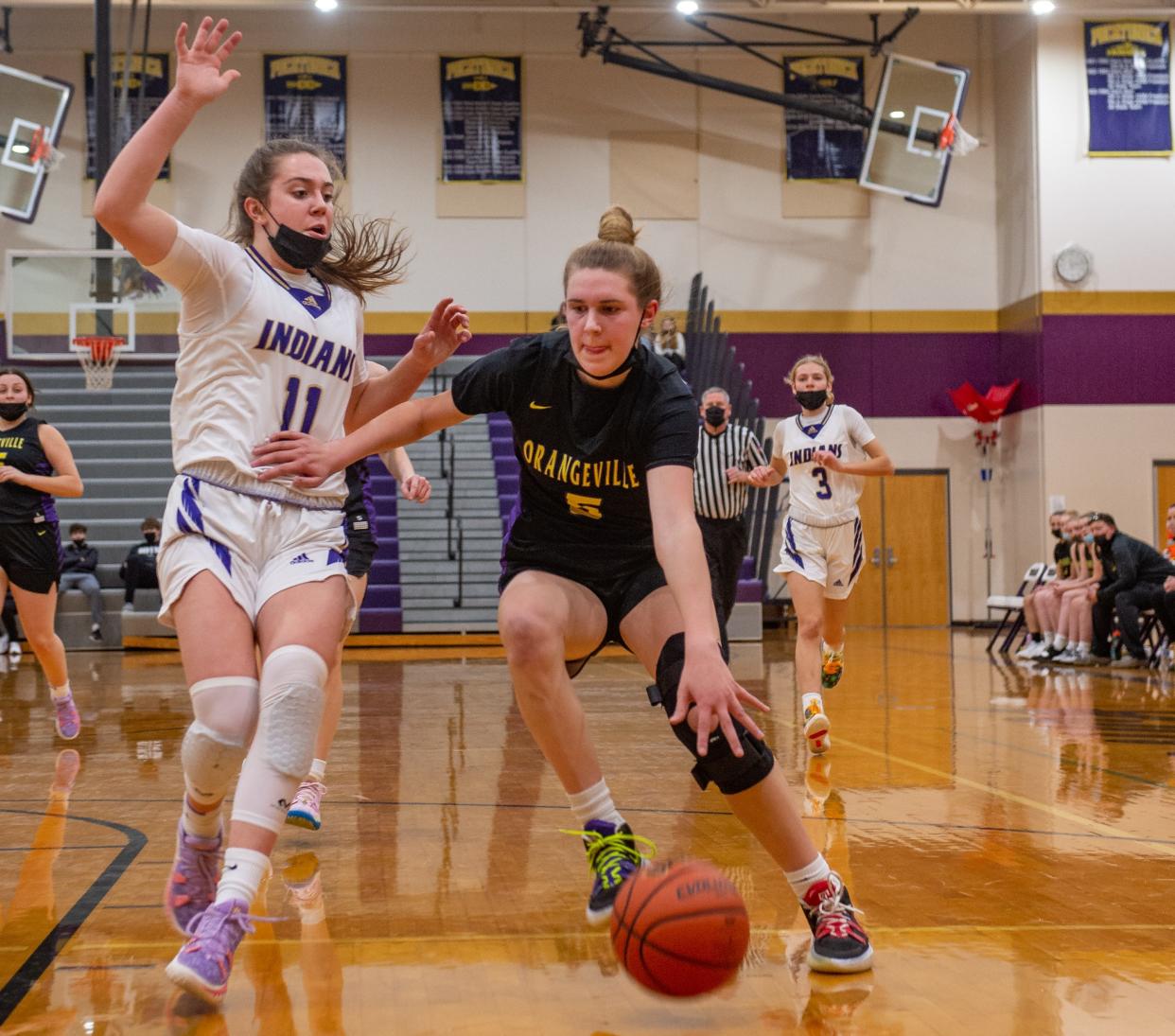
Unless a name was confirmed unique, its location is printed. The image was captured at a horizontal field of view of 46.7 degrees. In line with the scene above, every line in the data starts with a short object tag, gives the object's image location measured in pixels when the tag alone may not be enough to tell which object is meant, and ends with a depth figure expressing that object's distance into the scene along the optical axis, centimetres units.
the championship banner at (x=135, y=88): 1986
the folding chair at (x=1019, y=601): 1472
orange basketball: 272
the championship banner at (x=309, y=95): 2016
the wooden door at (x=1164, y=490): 1909
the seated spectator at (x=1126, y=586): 1221
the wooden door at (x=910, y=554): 2019
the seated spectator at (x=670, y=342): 1664
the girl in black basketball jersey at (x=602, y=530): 307
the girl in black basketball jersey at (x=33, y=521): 712
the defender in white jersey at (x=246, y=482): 291
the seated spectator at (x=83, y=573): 1488
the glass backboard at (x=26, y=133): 1933
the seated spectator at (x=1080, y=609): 1281
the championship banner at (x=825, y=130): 2030
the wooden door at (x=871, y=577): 2009
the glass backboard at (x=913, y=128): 1884
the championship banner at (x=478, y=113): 2020
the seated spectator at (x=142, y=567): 1489
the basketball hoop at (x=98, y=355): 1756
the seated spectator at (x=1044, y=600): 1352
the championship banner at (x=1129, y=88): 1919
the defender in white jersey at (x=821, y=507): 691
